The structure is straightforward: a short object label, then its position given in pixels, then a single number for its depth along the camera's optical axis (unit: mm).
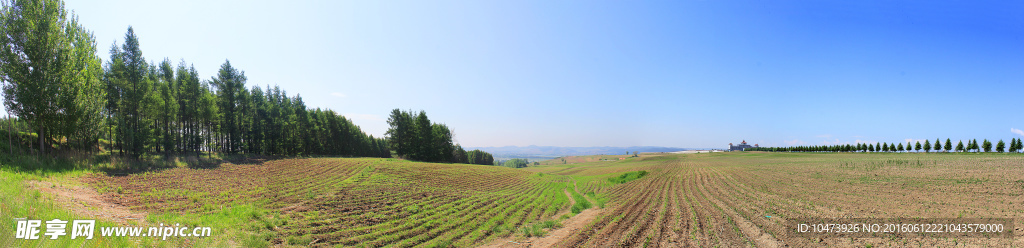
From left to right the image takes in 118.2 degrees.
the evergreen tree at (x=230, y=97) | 42375
